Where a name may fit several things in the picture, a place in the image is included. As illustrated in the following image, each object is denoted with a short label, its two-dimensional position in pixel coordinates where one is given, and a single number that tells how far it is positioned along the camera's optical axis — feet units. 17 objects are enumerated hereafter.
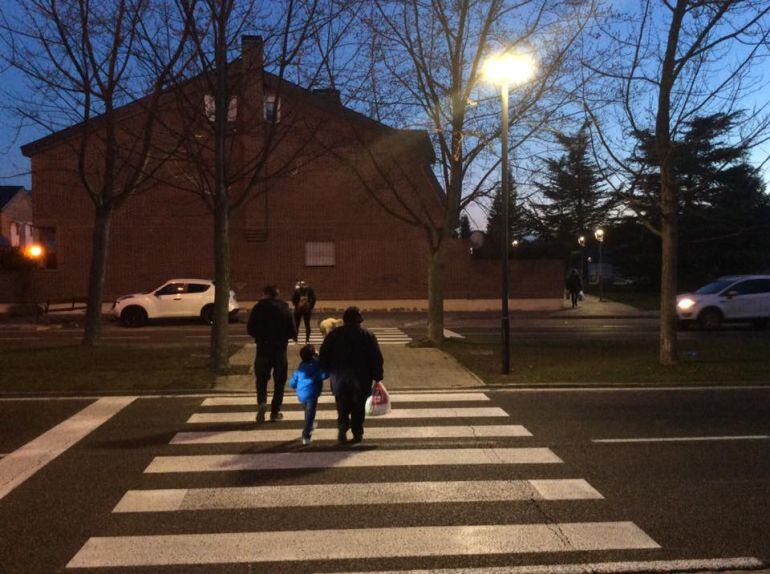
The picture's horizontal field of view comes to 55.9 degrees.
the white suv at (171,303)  84.84
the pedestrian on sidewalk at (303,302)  58.80
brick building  107.45
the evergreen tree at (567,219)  177.47
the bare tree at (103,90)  47.96
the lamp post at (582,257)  145.95
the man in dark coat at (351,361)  25.63
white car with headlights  76.43
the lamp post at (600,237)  117.96
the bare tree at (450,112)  53.67
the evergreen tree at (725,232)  107.36
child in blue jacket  25.77
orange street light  108.47
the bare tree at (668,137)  42.60
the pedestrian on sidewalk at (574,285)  112.57
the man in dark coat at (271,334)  29.25
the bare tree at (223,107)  44.21
